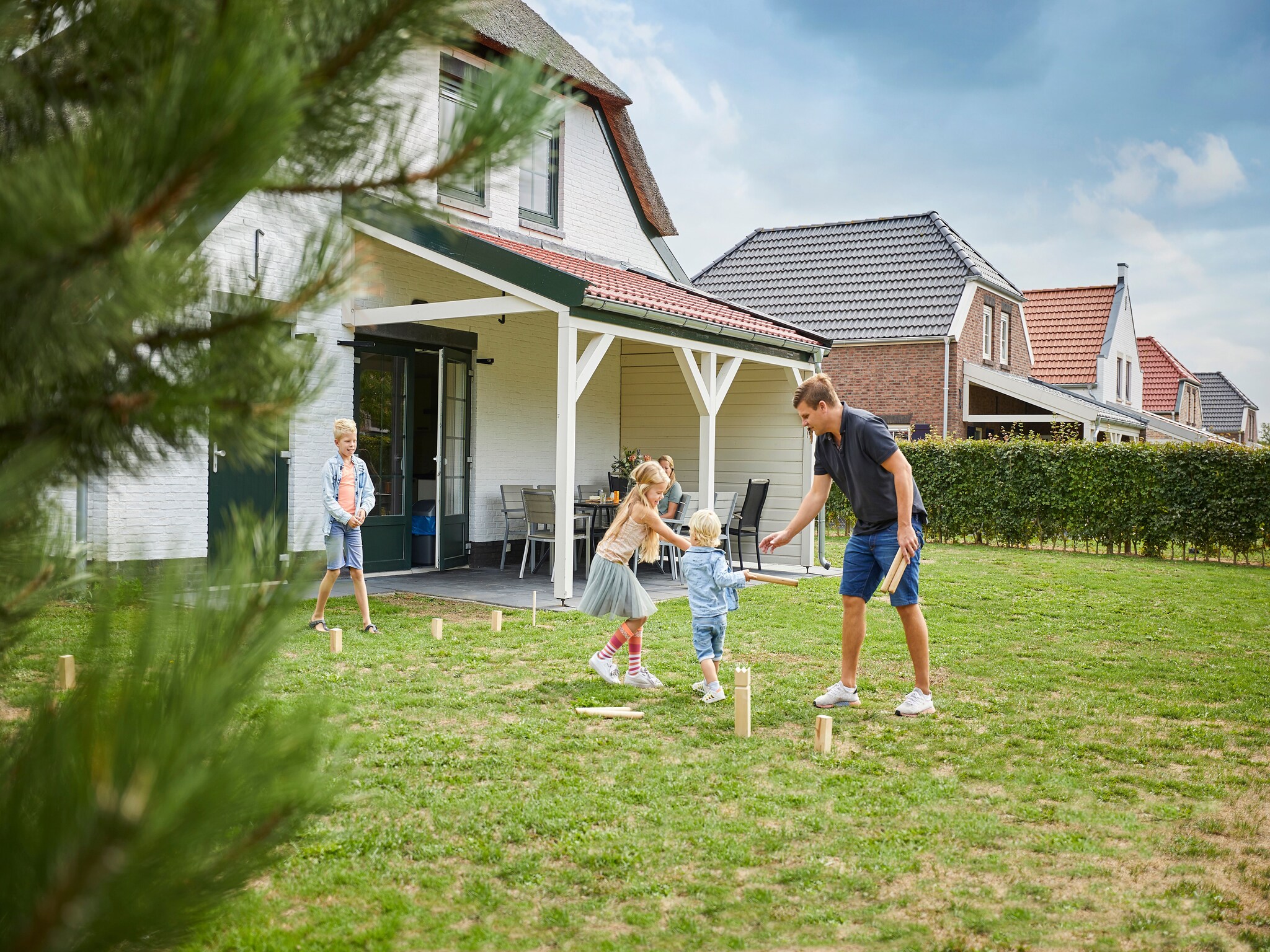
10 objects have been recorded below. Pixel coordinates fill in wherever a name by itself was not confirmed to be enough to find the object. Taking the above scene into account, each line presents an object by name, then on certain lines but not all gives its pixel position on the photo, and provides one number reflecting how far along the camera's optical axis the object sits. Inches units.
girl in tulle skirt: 259.9
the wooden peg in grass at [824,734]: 203.6
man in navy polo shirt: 229.3
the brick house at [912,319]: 898.1
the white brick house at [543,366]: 377.1
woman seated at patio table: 374.3
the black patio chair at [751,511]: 495.5
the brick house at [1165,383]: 1584.6
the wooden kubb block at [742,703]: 212.8
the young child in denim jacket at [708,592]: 242.4
